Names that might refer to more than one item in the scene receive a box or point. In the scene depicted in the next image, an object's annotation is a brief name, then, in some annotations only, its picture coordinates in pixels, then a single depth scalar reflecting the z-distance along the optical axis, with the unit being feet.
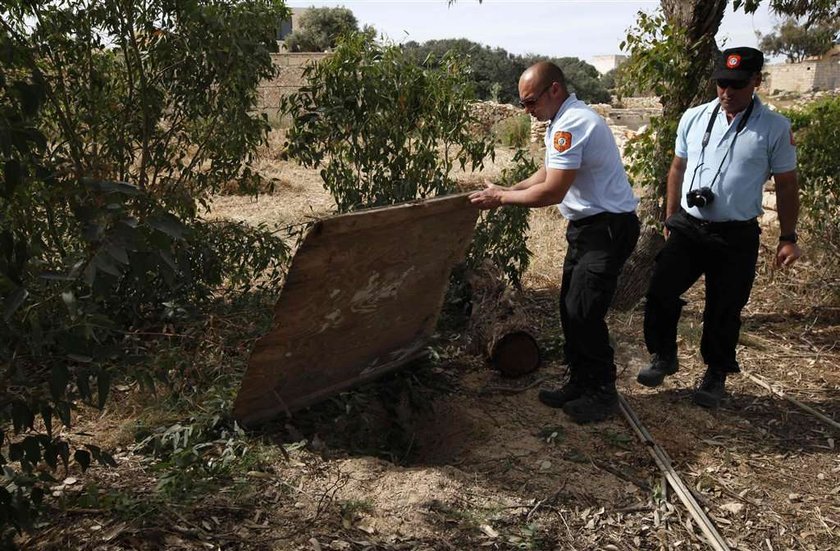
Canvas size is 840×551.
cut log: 15.40
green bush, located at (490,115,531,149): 51.39
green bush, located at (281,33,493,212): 16.39
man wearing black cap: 13.09
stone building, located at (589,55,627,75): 323.98
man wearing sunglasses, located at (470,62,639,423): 12.30
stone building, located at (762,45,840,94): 152.87
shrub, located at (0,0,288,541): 14.90
